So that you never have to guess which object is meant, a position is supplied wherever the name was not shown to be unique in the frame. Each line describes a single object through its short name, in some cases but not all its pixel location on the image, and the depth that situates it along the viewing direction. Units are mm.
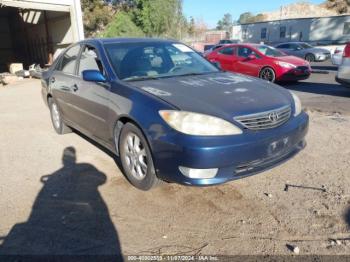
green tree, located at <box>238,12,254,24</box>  108719
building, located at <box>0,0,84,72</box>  14867
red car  10961
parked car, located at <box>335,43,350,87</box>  7966
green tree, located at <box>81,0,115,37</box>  32156
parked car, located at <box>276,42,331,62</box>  20297
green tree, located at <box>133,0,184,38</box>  32156
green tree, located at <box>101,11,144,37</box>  29509
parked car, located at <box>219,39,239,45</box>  28781
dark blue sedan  3004
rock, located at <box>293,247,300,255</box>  2586
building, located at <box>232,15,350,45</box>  30750
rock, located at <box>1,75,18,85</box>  15477
